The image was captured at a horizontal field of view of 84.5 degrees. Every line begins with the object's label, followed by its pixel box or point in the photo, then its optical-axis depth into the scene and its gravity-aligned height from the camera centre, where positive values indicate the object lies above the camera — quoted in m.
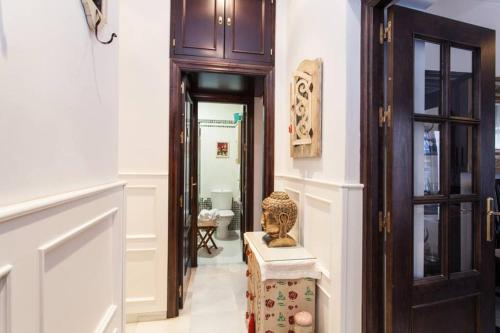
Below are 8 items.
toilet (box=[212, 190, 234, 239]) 5.08 -0.67
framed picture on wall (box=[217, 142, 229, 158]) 5.27 +0.29
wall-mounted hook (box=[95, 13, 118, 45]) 0.88 +0.44
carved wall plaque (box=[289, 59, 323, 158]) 1.77 +0.39
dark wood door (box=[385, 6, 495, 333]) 1.41 -0.04
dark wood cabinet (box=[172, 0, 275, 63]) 2.41 +1.23
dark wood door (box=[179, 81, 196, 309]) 2.53 -0.37
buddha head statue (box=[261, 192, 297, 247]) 1.93 -0.38
